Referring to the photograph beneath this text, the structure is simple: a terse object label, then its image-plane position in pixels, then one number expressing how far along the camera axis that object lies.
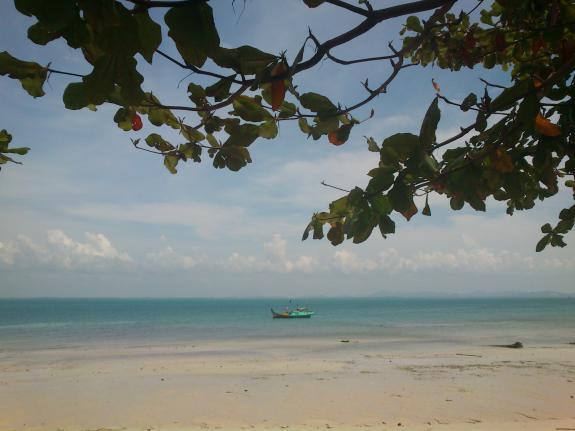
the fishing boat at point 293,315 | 50.09
